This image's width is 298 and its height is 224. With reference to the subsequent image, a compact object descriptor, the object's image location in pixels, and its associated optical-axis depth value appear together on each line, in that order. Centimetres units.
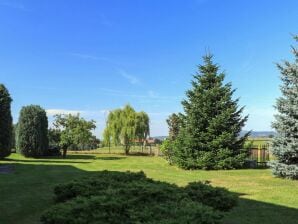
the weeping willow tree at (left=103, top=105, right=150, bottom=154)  2115
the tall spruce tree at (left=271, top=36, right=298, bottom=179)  920
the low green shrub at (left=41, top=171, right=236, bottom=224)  359
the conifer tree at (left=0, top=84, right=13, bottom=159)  1310
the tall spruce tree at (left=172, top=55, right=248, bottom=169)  1203
